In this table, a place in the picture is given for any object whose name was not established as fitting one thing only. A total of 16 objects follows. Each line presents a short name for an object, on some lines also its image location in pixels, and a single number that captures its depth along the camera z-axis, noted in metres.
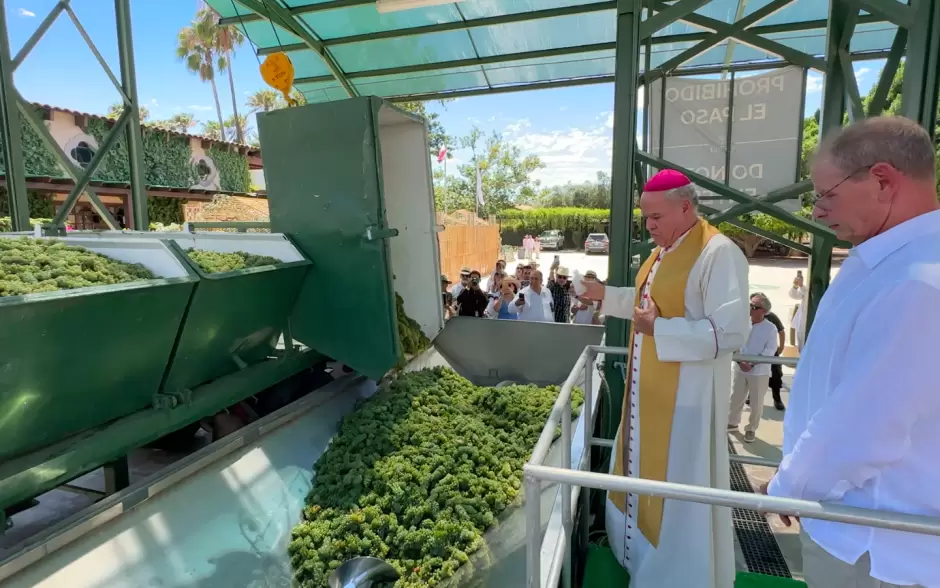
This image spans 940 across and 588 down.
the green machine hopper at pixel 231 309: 2.81
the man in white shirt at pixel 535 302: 7.23
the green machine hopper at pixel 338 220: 3.50
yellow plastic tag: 4.20
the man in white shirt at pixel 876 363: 1.16
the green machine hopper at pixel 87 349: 2.03
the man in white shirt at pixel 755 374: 5.55
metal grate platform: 3.38
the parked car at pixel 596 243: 33.38
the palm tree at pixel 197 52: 39.25
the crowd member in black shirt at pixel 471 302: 7.50
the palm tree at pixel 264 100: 42.24
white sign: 3.82
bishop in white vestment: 2.34
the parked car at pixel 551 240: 37.35
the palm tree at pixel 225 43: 34.50
